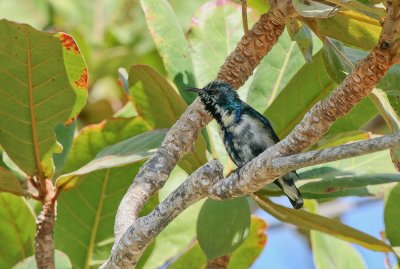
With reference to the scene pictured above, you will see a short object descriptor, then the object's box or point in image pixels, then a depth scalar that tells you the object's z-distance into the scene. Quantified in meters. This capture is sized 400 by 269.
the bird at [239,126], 5.12
